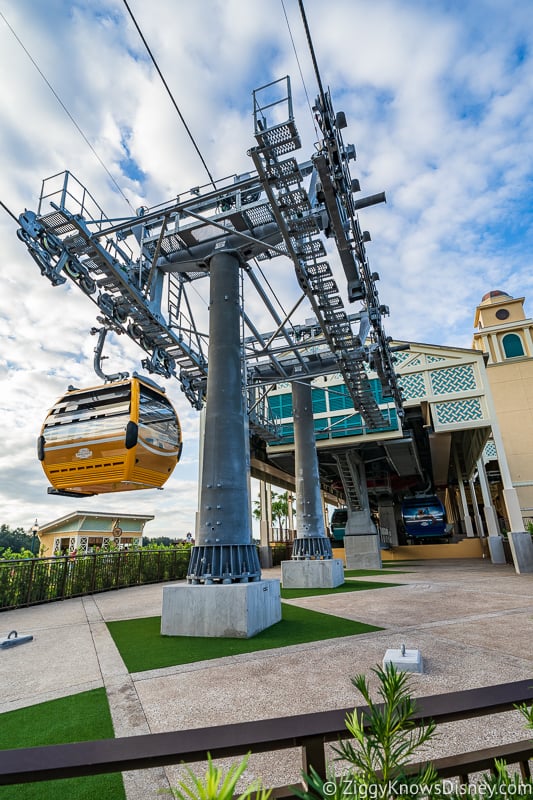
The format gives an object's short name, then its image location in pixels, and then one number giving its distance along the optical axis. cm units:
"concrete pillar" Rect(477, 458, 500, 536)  2372
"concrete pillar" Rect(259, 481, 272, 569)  2697
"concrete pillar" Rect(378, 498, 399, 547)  3800
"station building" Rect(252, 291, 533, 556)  2295
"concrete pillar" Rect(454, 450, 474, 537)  3269
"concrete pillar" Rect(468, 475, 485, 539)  3155
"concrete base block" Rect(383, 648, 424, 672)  492
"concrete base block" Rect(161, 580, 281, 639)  734
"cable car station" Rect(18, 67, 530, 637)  771
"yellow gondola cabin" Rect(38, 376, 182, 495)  899
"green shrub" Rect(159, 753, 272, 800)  115
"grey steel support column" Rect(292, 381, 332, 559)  1534
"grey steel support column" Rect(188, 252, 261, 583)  802
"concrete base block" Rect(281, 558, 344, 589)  1443
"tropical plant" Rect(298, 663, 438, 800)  144
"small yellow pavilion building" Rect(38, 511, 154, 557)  3498
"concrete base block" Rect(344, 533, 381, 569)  2503
